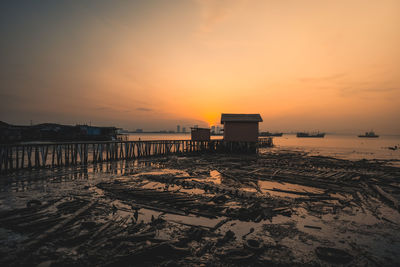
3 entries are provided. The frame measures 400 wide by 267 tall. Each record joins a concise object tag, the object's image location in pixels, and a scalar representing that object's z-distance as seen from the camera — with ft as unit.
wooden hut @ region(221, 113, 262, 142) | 104.68
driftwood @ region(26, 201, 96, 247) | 16.15
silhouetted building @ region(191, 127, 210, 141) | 113.80
